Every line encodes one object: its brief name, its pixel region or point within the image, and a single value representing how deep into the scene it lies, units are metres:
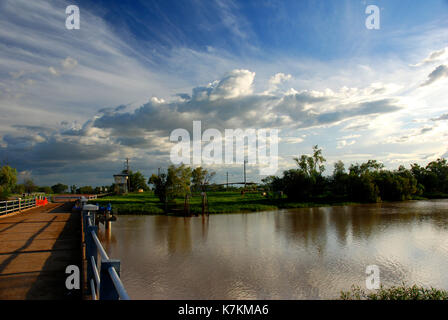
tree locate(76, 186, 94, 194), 73.89
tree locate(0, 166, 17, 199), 53.54
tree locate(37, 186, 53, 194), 81.35
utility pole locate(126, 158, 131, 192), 77.57
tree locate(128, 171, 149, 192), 81.79
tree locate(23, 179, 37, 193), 77.27
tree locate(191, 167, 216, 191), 80.62
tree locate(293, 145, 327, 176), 62.38
